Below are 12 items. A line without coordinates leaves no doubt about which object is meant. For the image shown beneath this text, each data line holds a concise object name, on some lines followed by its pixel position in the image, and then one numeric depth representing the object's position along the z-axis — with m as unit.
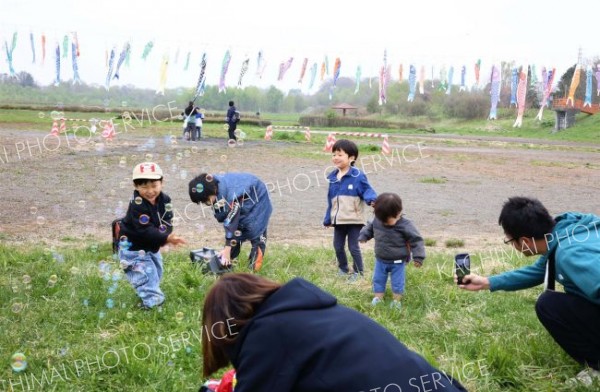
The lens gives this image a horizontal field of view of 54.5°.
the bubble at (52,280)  4.57
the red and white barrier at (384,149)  19.16
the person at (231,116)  20.22
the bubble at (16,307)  4.06
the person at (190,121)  20.16
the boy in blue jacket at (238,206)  4.84
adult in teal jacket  3.02
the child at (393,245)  4.56
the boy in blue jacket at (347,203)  5.43
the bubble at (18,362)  3.29
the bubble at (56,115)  11.30
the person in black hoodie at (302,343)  1.91
